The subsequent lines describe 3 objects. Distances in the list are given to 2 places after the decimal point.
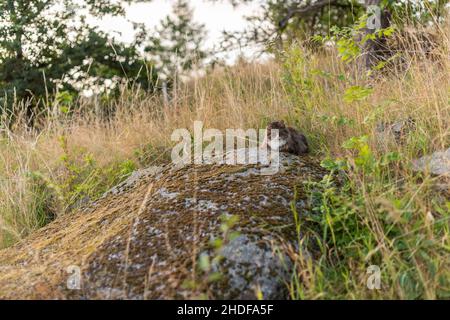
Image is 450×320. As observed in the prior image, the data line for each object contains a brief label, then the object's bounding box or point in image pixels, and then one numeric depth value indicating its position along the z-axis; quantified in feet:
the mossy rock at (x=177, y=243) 7.18
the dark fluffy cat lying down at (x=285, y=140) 10.77
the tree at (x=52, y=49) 27.09
